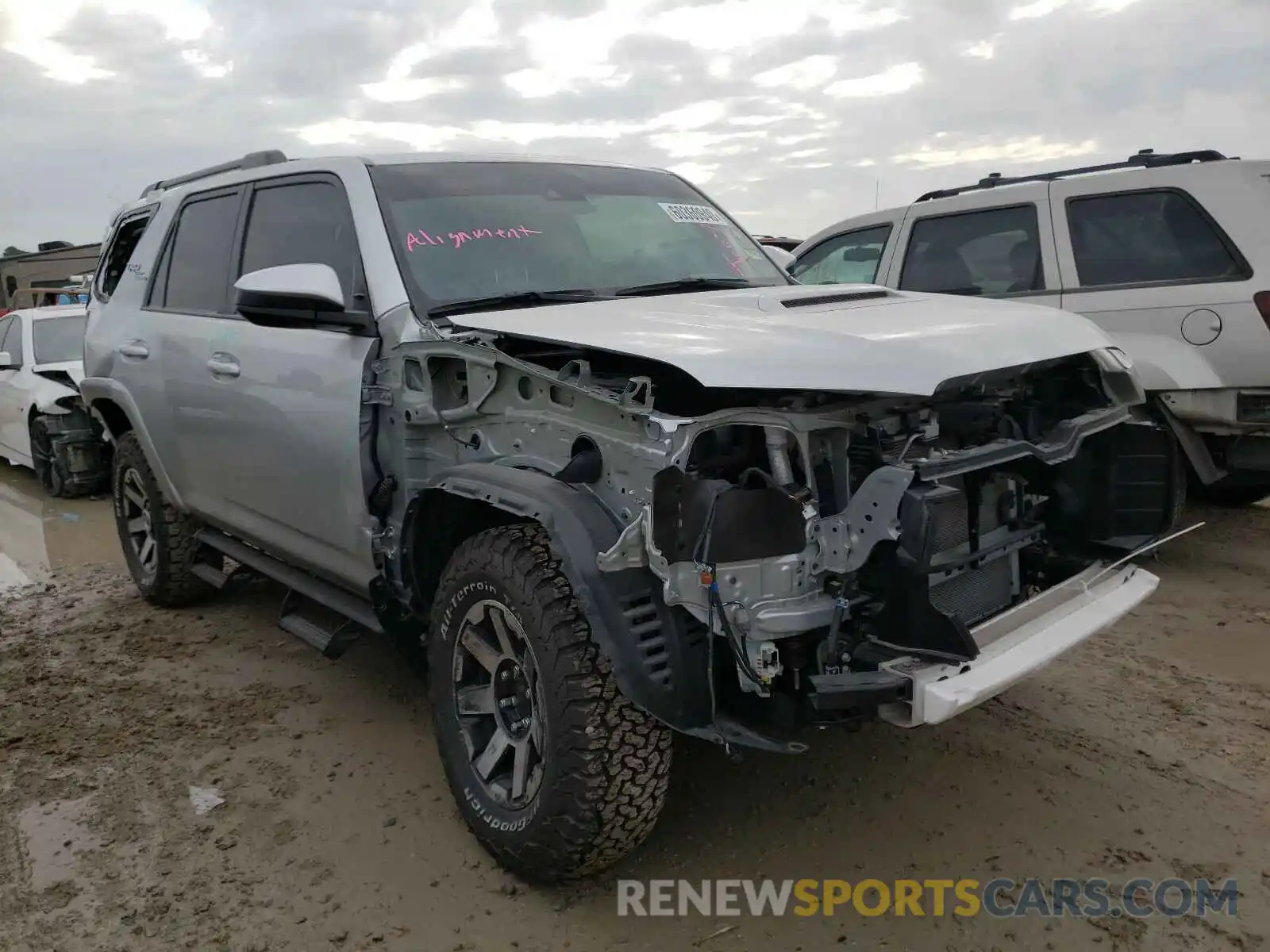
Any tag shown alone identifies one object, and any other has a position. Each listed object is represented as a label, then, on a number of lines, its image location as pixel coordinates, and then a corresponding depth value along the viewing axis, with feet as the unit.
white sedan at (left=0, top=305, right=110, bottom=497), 27.84
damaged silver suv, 7.79
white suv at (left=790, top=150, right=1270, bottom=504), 16.84
